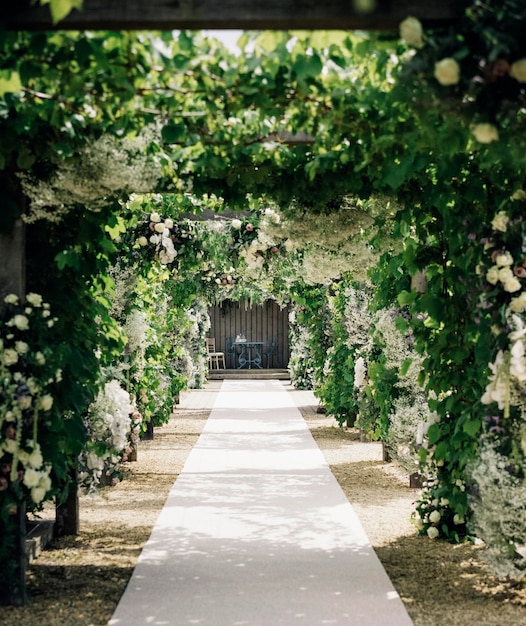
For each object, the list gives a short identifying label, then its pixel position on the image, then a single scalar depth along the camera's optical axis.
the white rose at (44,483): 4.30
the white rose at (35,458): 4.27
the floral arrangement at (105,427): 5.64
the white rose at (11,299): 4.36
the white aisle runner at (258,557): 4.31
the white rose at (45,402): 4.29
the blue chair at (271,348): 26.53
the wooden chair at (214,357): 25.84
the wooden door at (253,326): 26.47
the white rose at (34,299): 4.43
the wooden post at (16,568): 4.42
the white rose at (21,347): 4.28
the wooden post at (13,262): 4.52
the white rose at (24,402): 4.26
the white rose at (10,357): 4.26
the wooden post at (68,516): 6.02
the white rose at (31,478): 4.26
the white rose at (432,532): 5.93
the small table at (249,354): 26.19
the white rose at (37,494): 4.27
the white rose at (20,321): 4.30
